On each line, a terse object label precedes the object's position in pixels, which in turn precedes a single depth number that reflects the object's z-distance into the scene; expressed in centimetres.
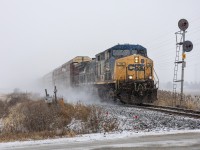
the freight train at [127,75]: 1916
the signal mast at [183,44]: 1705
